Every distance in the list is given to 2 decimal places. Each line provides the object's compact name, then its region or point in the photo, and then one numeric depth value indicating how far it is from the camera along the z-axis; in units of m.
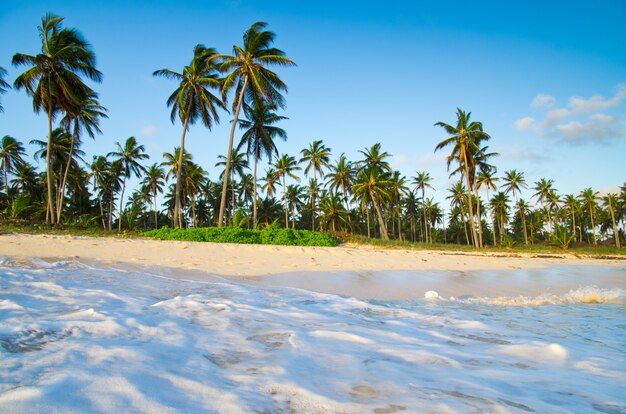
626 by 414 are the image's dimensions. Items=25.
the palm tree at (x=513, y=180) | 43.08
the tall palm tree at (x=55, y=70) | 16.30
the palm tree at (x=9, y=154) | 29.39
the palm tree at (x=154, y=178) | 38.12
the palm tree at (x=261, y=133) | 23.12
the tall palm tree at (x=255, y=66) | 18.38
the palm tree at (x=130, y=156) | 31.00
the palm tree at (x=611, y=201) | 43.62
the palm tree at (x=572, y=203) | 45.75
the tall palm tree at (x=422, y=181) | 45.00
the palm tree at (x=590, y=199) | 43.75
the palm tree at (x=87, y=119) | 21.76
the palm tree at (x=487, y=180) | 38.22
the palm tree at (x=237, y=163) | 31.66
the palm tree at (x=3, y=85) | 16.51
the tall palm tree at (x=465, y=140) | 26.11
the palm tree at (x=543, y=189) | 45.41
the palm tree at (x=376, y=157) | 32.59
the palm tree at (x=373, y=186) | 29.53
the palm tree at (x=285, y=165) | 32.19
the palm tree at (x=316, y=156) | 33.00
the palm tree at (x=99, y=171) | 32.56
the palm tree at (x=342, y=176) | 35.47
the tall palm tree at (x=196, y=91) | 19.54
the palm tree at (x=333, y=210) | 36.47
